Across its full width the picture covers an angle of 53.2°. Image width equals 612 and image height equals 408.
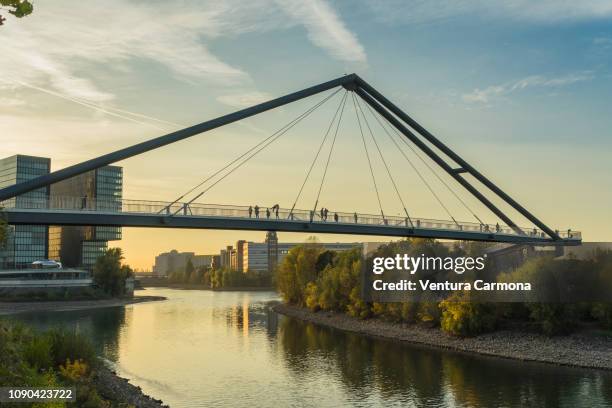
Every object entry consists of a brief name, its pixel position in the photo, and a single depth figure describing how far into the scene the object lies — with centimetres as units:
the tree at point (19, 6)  1557
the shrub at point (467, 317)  5025
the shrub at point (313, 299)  7625
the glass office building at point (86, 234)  16250
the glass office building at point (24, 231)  14511
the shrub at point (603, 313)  4734
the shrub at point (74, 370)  2321
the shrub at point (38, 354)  2331
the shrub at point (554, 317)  4719
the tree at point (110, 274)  11944
